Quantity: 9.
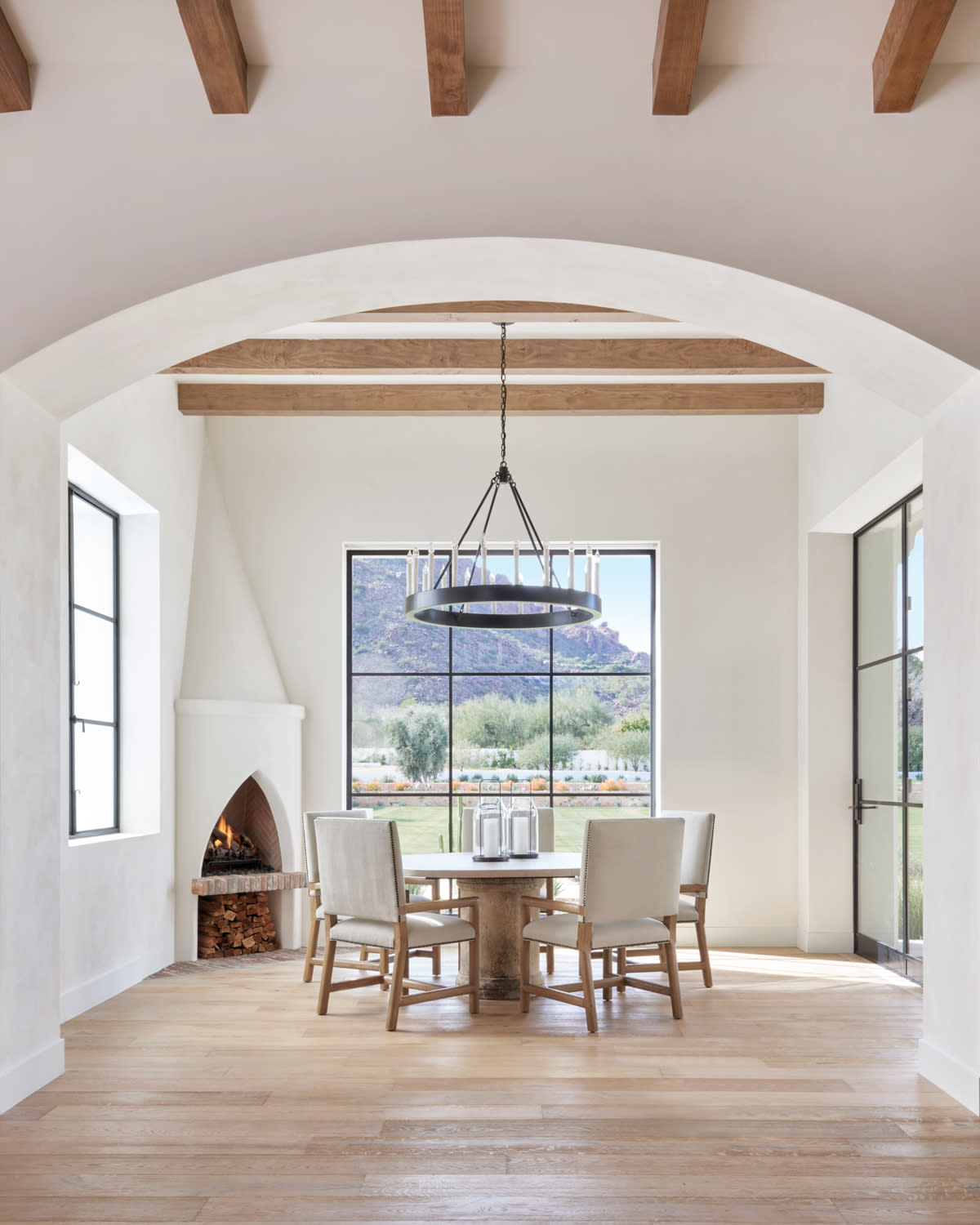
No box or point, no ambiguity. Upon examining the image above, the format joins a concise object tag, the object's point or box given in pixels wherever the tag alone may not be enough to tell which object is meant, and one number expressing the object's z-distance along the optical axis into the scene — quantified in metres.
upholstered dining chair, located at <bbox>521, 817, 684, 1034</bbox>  4.96
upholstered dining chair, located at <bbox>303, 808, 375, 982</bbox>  5.93
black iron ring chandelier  5.05
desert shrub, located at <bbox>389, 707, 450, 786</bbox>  7.77
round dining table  5.55
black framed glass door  6.06
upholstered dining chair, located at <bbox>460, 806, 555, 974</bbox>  6.15
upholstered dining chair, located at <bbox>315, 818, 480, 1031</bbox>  5.05
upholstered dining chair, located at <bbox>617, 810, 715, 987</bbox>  5.90
